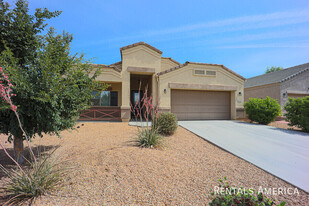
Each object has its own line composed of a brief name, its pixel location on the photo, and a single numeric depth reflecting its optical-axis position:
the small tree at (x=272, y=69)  38.25
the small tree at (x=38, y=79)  2.90
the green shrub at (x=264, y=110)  10.19
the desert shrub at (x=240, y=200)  1.76
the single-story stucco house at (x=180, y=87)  11.20
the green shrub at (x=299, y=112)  7.89
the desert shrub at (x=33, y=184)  2.39
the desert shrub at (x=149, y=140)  4.66
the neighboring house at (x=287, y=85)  15.04
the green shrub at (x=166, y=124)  6.45
